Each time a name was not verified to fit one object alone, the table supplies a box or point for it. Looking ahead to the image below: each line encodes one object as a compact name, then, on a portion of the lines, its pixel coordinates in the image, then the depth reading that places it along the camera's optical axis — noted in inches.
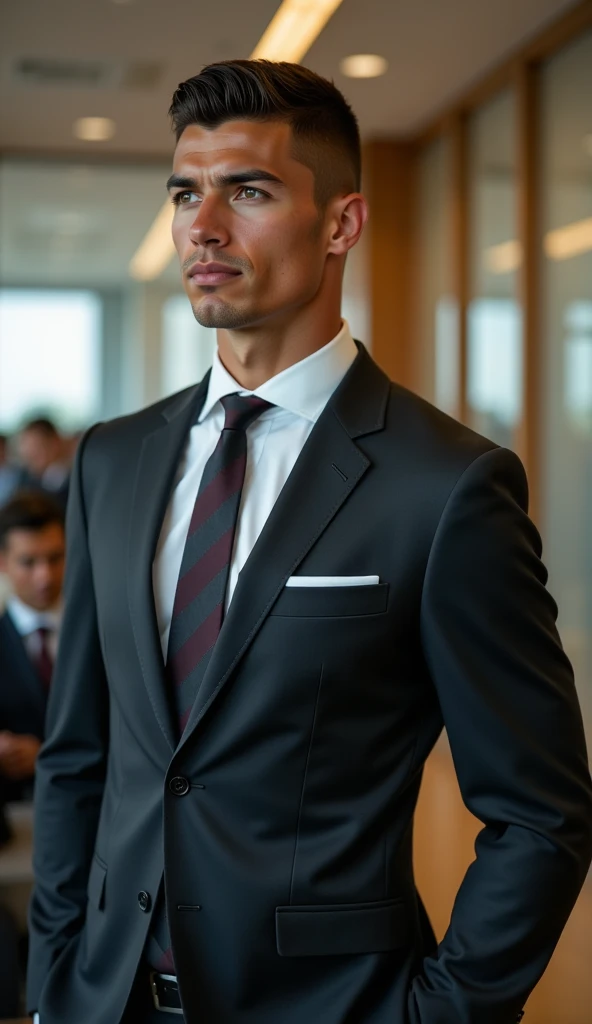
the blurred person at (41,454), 288.0
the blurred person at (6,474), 301.4
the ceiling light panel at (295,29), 175.0
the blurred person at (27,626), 112.2
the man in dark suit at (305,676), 46.1
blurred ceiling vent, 199.3
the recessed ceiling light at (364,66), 198.2
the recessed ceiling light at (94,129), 232.5
